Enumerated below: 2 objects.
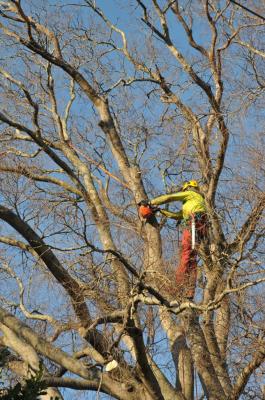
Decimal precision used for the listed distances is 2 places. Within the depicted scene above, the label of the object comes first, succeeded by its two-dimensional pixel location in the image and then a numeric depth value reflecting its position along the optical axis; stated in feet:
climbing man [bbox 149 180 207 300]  54.19
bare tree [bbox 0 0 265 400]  50.93
